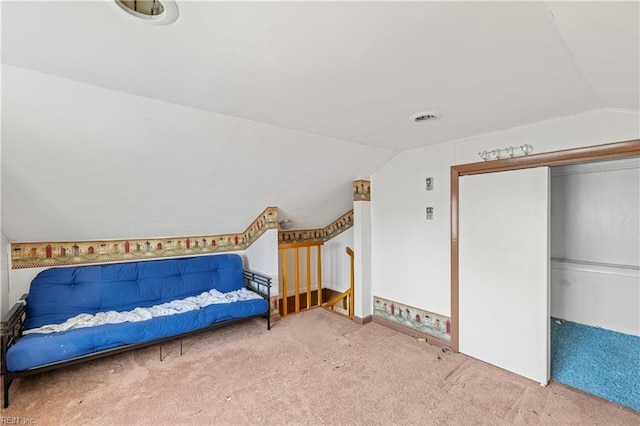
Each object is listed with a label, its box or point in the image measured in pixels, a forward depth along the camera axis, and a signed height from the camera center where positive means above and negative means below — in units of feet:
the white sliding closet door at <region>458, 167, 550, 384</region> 7.85 -1.87
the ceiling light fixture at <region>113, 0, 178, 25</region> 3.32 +2.40
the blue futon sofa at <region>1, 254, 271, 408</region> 7.23 -3.14
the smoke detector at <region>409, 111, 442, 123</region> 7.06 +2.34
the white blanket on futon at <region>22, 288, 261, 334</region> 8.32 -3.28
